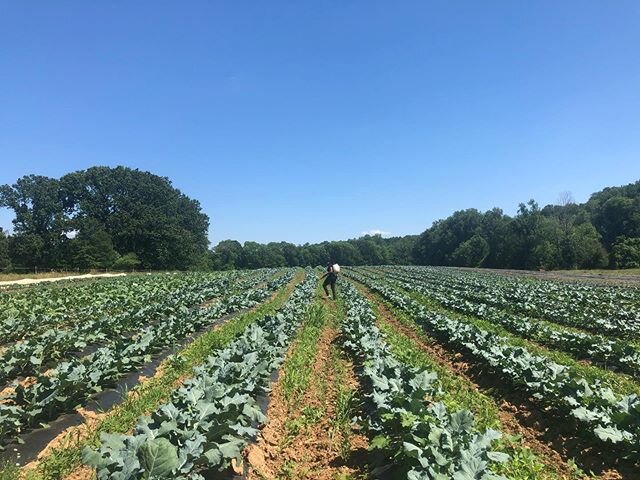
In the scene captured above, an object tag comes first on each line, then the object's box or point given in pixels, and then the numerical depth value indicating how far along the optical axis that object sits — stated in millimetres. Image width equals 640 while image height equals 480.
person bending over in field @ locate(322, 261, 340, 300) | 21372
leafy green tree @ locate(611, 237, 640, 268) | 60156
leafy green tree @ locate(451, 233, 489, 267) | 97788
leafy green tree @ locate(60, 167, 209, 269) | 69688
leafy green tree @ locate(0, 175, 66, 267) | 65062
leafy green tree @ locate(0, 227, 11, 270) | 60797
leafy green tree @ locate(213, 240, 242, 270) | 99625
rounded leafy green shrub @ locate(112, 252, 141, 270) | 63031
